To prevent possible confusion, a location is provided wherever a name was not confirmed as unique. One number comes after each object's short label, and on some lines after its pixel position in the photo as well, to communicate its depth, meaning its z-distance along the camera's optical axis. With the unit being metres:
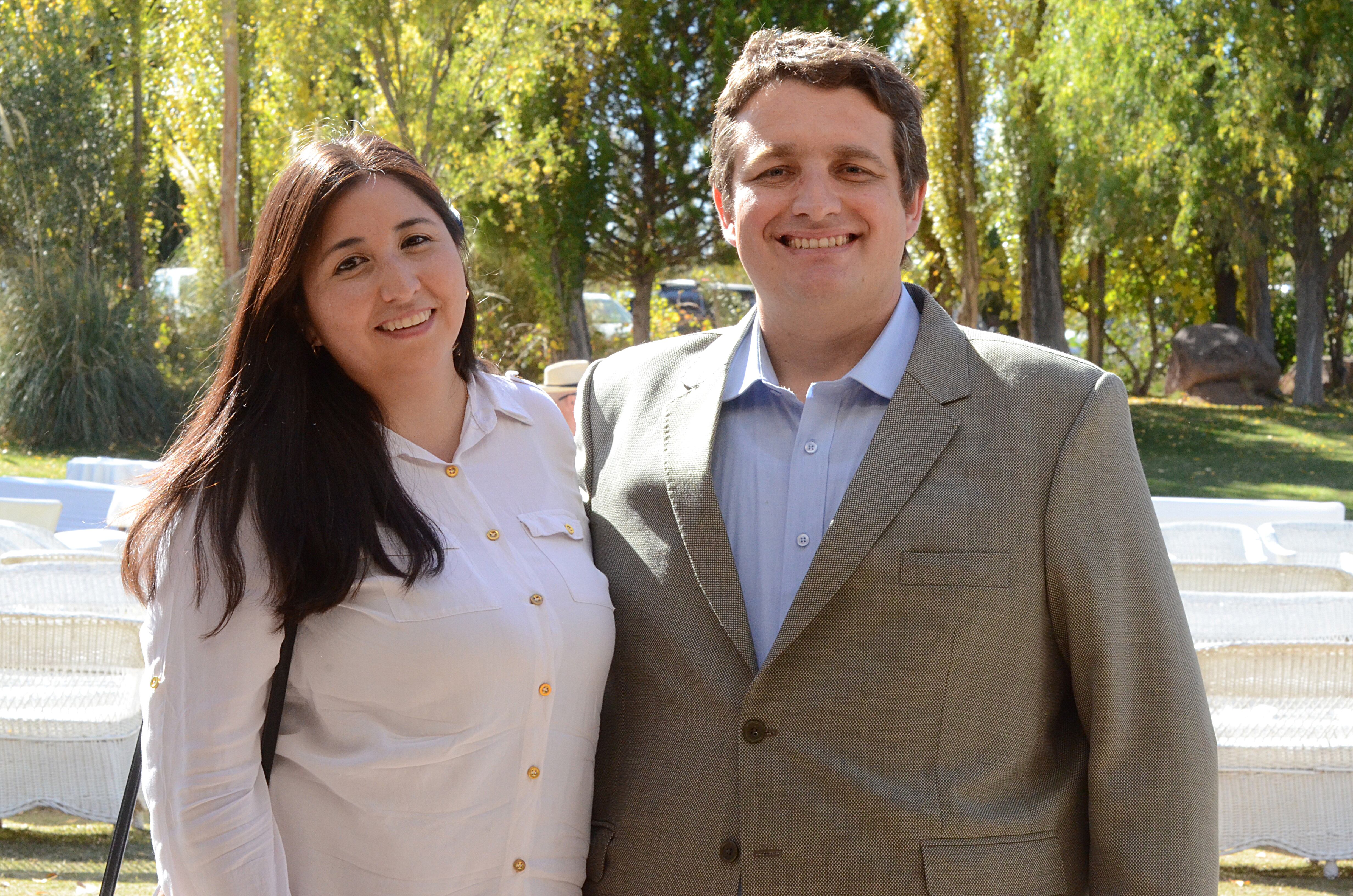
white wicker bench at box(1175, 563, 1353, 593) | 6.18
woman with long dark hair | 1.91
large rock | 19.62
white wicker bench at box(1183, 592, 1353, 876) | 4.49
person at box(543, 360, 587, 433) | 8.26
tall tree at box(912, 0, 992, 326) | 16.69
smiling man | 1.98
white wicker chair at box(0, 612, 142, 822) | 4.57
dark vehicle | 19.98
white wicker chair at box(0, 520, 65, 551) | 6.66
